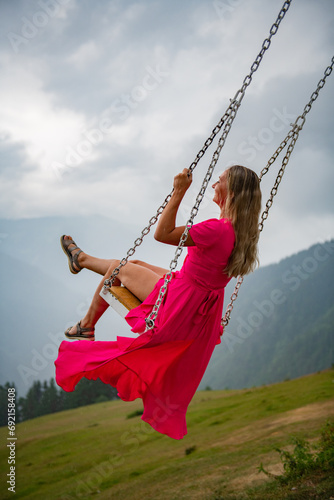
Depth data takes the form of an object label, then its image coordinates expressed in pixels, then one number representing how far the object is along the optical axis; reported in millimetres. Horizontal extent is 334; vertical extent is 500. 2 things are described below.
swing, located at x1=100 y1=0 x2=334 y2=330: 3006
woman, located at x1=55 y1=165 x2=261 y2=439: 2975
